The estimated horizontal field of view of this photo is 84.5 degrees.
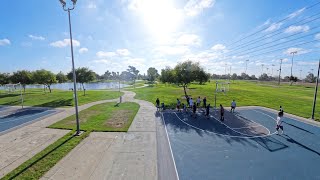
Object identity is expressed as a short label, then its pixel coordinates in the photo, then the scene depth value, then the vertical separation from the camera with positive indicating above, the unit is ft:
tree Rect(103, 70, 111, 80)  586.66 +8.53
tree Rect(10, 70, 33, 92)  146.82 +0.34
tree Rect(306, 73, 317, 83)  440.12 +0.55
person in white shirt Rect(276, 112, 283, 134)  46.53 -12.51
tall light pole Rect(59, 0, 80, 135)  39.07 +16.63
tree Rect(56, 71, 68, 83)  207.57 +0.54
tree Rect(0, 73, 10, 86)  155.22 -1.42
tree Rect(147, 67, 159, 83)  323.31 +7.70
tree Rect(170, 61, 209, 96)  94.22 +2.99
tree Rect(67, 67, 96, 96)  126.81 +1.82
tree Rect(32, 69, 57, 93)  141.08 +0.37
